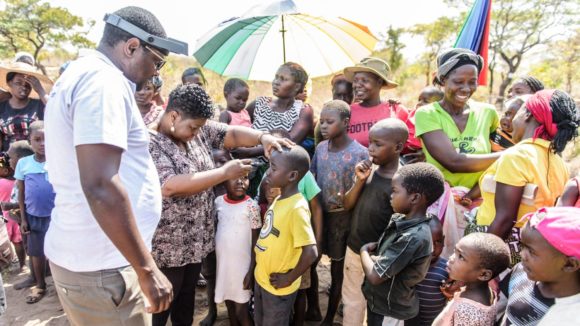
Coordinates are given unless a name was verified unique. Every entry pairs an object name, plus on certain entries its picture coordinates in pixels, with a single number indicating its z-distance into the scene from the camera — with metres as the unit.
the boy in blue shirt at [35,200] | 3.75
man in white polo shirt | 1.36
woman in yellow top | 2.02
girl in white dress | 2.82
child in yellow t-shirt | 2.41
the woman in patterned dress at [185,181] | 2.32
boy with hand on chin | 2.55
